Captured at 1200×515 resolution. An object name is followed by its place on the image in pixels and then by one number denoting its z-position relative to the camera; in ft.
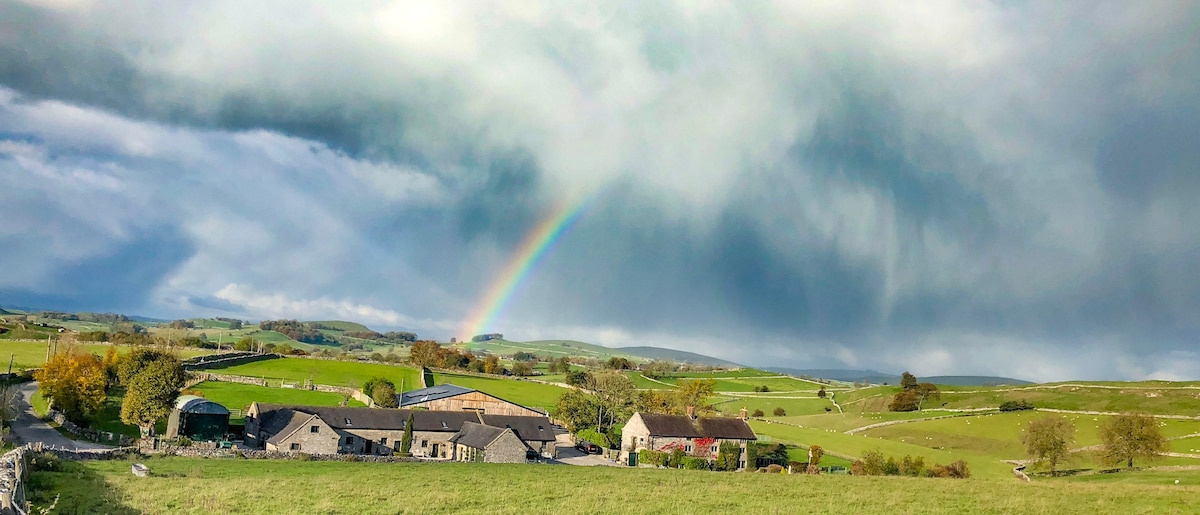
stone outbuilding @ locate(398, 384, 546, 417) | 315.72
